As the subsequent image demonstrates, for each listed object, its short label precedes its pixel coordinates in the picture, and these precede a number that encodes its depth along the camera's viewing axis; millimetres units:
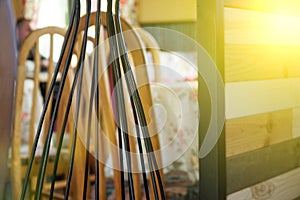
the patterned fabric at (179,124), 2154
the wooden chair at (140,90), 1013
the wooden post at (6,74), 936
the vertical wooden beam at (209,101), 829
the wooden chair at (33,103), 1337
